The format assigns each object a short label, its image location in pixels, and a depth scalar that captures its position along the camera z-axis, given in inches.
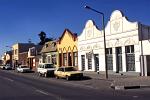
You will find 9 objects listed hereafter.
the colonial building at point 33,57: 1859.2
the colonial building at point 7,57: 2794.4
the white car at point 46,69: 1118.1
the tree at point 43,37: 3310.4
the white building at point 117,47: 903.7
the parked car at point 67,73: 920.6
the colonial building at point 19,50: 2320.8
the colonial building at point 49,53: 1502.3
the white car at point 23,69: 1579.8
